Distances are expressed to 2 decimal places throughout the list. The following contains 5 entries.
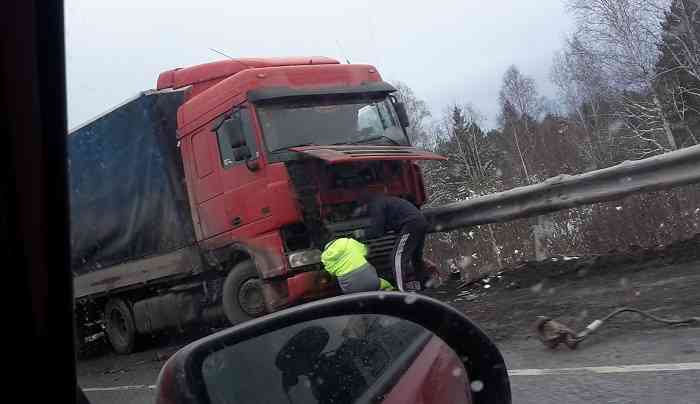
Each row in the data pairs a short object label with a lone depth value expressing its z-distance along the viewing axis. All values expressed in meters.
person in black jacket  7.84
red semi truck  7.58
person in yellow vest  6.78
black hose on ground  4.79
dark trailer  8.53
